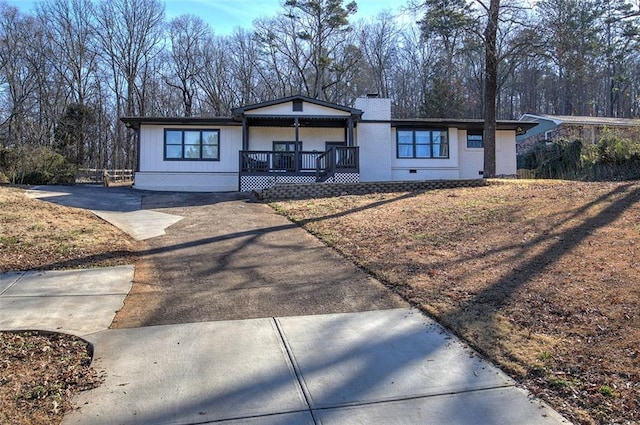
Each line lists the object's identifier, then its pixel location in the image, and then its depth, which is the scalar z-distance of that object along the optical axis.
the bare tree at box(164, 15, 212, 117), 41.09
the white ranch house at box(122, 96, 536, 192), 18.67
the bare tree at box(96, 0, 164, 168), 39.09
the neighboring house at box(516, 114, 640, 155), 29.67
